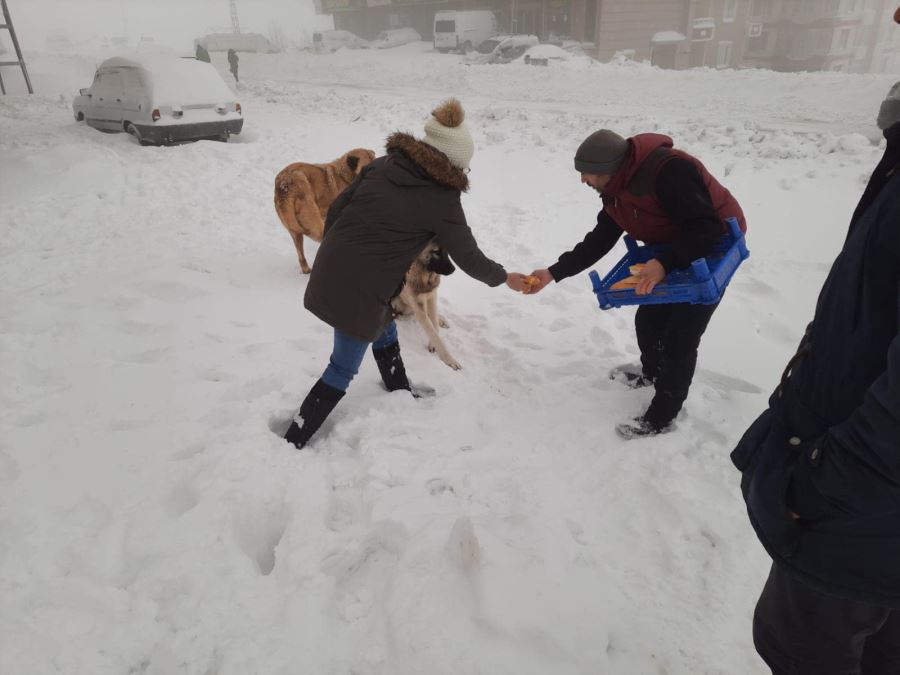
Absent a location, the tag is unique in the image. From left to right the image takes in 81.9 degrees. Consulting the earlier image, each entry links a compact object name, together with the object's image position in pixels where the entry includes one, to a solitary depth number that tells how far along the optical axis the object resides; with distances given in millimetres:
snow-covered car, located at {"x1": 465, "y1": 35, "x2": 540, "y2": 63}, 24359
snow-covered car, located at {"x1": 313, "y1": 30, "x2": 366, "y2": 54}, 34812
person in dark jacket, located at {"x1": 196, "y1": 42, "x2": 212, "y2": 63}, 22998
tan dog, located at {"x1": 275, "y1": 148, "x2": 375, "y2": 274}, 5020
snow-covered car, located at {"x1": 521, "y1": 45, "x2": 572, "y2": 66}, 22078
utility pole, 44969
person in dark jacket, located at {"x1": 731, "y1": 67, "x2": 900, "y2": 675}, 1021
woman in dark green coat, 2586
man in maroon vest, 2492
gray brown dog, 3754
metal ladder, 16172
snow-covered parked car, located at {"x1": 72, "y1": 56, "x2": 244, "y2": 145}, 9755
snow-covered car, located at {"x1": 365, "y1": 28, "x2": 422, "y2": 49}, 33094
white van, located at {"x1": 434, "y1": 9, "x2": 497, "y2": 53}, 28297
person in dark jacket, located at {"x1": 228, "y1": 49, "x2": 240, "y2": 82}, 21625
